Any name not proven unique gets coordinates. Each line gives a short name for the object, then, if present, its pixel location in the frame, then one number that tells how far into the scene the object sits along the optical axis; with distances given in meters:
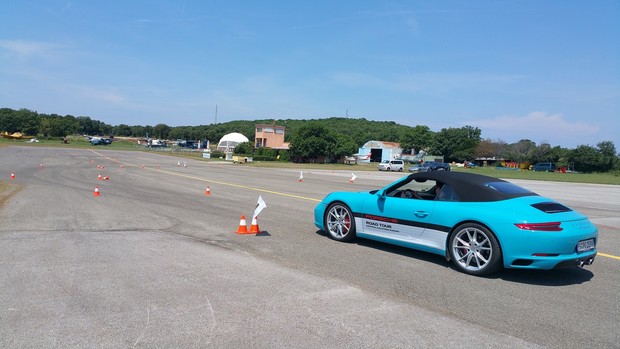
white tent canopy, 103.66
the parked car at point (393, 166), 60.12
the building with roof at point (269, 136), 97.44
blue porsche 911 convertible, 5.66
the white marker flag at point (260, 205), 9.13
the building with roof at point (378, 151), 99.00
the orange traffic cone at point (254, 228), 8.70
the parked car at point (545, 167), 82.69
